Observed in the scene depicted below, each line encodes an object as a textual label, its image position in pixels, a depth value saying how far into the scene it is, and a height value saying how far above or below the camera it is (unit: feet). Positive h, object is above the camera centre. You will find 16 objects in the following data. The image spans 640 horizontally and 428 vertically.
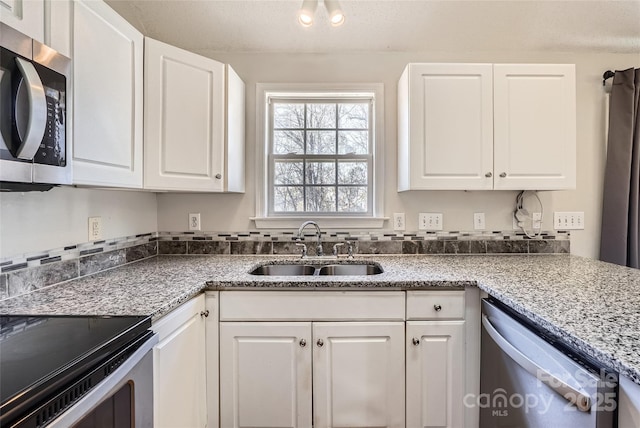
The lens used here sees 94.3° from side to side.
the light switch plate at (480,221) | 6.79 -0.20
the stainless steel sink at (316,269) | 6.16 -1.20
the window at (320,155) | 7.02 +1.38
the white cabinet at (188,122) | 4.96 +1.63
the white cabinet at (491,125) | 5.73 +1.69
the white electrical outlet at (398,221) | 6.80 -0.20
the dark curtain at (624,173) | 6.35 +0.85
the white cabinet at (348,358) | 4.59 -2.26
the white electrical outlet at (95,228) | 4.87 -0.27
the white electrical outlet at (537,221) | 6.76 -0.19
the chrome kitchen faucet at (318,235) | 6.33 -0.51
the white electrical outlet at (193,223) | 6.80 -0.25
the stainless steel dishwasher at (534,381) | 2.46 -1.67
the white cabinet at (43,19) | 2.83 +1.99
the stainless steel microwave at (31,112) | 2.59 +0.93
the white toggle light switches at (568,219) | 6.77 -0.15
